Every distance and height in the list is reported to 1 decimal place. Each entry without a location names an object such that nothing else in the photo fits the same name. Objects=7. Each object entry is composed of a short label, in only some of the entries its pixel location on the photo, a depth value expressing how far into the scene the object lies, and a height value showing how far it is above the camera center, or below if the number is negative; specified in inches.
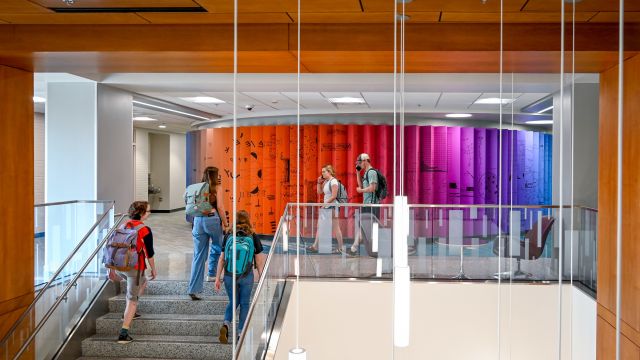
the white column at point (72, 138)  315.9 +21.9
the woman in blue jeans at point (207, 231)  263.0 -26.2
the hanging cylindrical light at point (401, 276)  112.4 -19.9
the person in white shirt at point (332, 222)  308.2 -24.4
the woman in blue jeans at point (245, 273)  232.5 -40.2
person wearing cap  307.2 -11.4
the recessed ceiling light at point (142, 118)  566.7 +60.9
